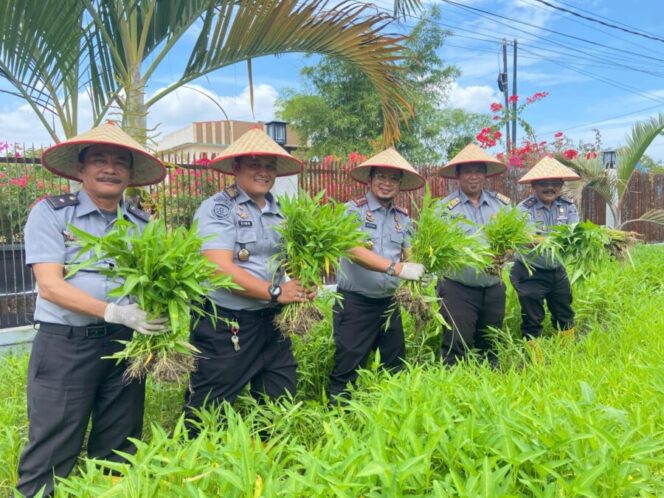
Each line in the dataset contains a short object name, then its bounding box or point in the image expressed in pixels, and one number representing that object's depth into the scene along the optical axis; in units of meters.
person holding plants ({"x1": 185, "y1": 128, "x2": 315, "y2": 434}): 2.63
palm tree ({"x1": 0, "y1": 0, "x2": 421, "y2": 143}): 3.37
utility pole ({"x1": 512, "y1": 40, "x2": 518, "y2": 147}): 14.08
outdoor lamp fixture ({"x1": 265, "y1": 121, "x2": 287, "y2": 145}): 10.23
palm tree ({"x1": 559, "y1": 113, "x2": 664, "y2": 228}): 8.77
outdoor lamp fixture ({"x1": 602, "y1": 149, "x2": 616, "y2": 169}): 12.18
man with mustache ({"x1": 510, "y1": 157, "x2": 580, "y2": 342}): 4.35
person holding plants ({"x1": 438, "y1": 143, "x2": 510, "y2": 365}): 3.80
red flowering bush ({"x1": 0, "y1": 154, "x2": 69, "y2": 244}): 4.97
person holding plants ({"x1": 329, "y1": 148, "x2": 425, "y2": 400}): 3.32
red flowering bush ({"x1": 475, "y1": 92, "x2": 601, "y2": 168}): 11.59
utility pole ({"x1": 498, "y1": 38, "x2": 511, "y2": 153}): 22.53
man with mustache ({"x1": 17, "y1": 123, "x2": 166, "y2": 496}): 2.17
